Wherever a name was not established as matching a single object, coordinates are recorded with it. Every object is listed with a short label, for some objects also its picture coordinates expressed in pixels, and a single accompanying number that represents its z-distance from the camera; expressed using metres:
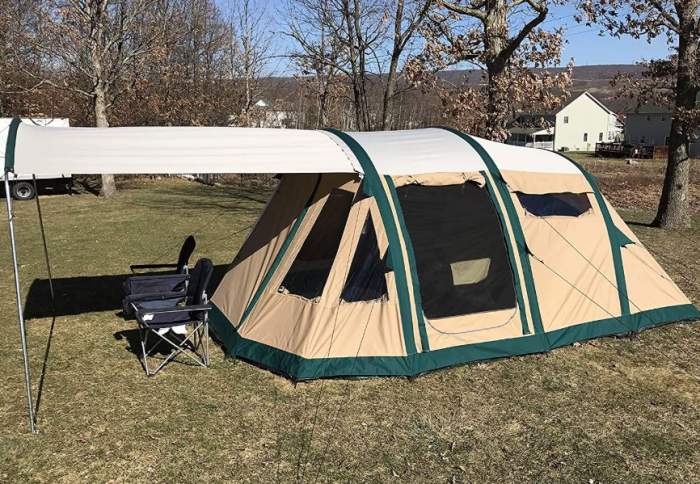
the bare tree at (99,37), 17.64
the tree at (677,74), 12.21
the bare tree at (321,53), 18.78
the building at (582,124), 57.12
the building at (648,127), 46.59
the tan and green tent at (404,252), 5.17
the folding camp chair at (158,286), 5.84
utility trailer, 17.96
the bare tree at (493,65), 12.30
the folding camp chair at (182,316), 5.32
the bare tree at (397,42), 16.21
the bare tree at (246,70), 26.75
